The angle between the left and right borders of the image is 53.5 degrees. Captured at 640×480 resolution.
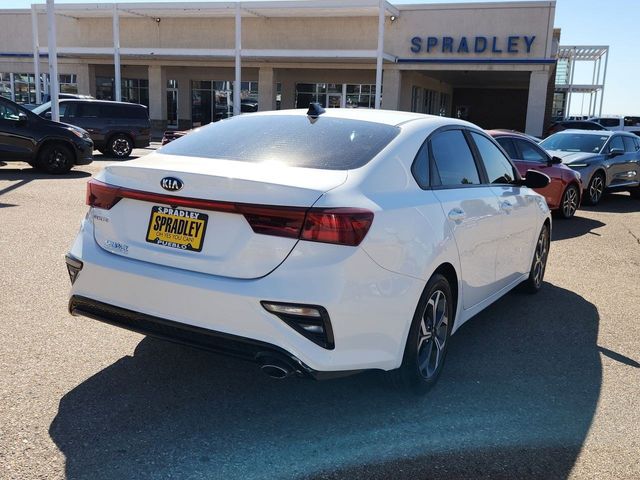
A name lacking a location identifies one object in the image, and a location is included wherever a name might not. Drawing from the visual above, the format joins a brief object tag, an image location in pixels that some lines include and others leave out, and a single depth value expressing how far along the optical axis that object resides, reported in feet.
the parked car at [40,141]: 44.73
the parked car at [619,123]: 115.77
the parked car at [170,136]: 49.62
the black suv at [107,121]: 62.90
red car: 35.91
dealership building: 98.94
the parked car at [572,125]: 88.28
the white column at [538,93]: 99.91
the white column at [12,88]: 128.14
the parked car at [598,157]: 45.19
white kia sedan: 10.03
